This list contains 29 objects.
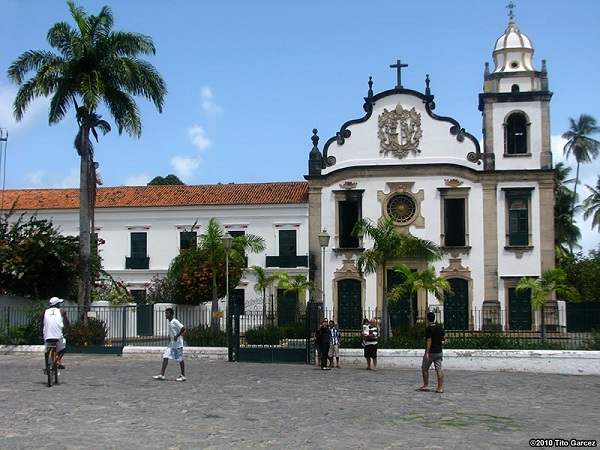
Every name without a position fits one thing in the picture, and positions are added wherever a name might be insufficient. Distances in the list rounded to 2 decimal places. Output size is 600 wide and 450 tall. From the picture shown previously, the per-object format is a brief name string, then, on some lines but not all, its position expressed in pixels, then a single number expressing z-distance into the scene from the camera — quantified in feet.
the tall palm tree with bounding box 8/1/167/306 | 87.04
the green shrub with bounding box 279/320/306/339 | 75.07
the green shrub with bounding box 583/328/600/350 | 67.78
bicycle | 48.39
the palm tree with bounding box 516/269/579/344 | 86.33
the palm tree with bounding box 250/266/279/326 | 124.98
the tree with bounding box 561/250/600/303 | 120.67
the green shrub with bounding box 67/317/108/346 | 79.10
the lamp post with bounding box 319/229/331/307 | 88.69
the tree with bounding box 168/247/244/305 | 112.16
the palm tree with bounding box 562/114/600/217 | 179.32
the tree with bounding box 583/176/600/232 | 170.40
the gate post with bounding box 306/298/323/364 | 70.38
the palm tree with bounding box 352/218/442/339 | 89.92
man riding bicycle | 48.44
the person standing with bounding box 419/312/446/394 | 49.06
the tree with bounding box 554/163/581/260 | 164.45
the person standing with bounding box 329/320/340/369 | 67.41
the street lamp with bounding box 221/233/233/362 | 71.67
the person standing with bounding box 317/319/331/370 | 65.51
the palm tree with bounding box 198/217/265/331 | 105.70
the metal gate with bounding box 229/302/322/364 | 71.46
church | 114.01
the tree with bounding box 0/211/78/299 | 86.22
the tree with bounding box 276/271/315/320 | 115.65
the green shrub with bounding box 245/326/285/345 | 72.49
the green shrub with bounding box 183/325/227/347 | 75.32
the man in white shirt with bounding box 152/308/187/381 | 53.42
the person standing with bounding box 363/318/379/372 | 65.21
